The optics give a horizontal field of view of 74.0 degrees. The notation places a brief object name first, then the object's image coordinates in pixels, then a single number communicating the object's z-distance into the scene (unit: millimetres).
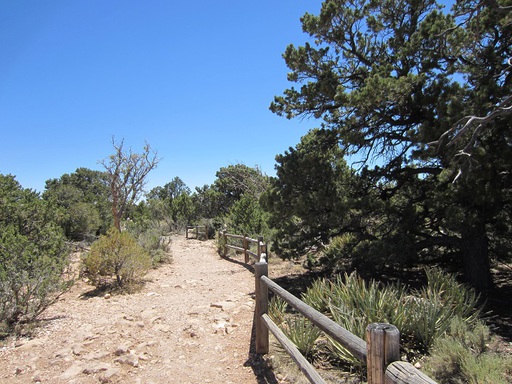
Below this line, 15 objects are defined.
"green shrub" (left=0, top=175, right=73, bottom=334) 5340
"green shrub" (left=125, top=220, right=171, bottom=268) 12109
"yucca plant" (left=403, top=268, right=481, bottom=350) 4461
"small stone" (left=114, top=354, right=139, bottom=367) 4379
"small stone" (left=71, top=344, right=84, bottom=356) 4547
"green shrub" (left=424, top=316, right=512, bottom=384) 3471
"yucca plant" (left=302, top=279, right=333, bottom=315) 5711
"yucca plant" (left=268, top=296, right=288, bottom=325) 5406
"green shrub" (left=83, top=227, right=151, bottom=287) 8141
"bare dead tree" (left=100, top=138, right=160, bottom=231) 18650
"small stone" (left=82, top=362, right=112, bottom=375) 4112
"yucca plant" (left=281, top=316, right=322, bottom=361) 4418
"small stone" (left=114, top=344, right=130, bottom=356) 4590
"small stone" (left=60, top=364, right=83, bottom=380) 3998
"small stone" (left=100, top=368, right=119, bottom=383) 3955
